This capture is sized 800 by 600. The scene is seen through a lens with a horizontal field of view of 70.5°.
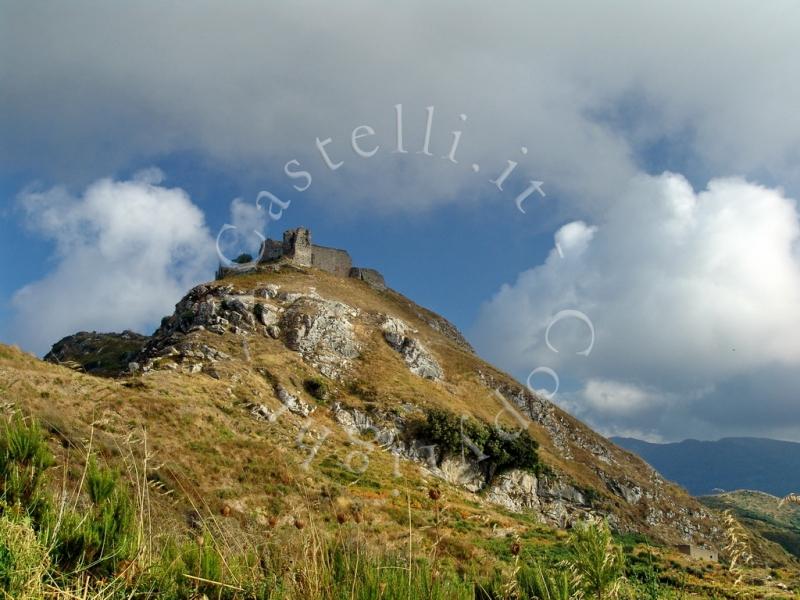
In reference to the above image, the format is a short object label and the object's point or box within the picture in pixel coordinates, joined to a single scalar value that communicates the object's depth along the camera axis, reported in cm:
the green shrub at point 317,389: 5891
